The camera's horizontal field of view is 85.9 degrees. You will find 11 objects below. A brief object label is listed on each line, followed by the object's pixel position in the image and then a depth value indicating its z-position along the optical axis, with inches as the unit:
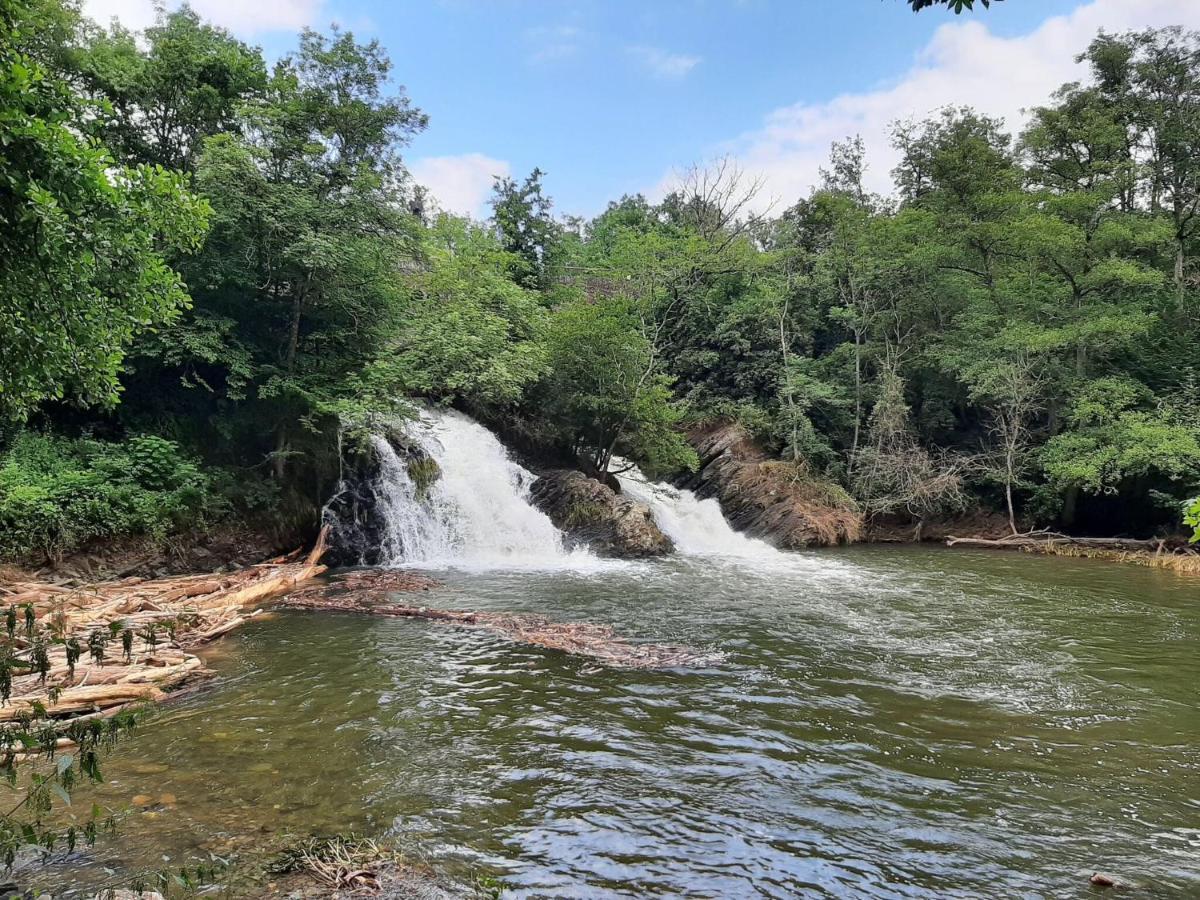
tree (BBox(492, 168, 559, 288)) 1300.4
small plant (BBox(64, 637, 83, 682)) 132.8
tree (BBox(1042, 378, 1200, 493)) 707.4
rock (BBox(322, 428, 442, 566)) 613.6
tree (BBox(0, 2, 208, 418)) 182.1
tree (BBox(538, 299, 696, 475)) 789.2
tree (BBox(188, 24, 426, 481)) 574.6
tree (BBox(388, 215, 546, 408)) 714.2
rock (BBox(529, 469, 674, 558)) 703.7
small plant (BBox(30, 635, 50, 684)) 119.6
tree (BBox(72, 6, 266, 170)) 589.3
